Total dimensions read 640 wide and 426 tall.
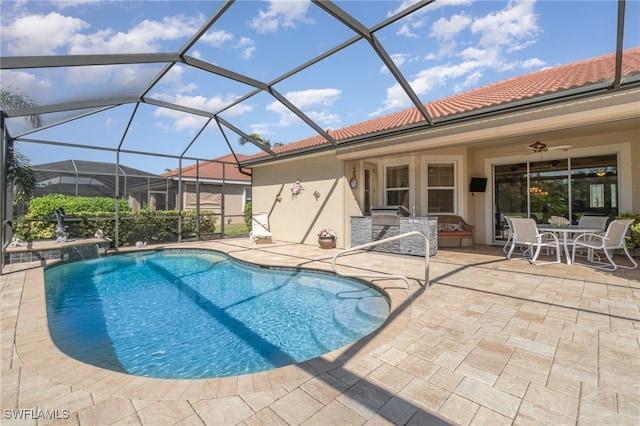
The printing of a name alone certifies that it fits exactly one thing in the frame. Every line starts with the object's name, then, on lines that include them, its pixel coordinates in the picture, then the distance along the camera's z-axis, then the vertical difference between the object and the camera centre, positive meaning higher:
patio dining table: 6.63 -0.32
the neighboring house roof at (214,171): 21.96 +3.63
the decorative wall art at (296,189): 11.47 +1.11
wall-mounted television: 10.35 +1.13
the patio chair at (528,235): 6.93 -0.47
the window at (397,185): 10.52 +1.16
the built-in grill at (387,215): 9.09 +0.04
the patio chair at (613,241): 6.24 -0.56
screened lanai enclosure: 5.14 +3.46
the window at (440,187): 10.26 +1.05
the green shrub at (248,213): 16.28 +0.19
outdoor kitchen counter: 8.40 -0.46
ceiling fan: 7.55 +1.85
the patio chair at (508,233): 8.38 -0.57
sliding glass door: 8.49 +0.89
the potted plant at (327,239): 10.03 -0.80
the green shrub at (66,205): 10.02 +0.48
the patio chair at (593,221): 7.66 -0.14
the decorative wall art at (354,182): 10.01 +1.22
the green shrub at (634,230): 7.14 -0.36
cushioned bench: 9.65 -0.42
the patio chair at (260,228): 12.12 -0.51
